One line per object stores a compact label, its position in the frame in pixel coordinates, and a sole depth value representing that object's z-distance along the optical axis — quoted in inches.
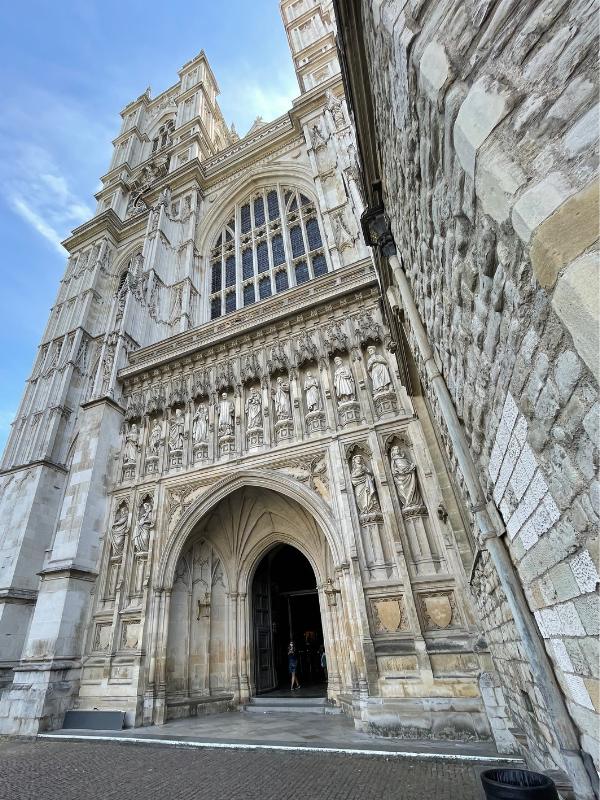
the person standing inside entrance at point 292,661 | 363.1
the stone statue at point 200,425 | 363.9
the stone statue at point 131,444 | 394.3
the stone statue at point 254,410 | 346.9
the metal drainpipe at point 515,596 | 88.2
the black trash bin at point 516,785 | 78.7
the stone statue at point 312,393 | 327.3
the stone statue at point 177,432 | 374.6
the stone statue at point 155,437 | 384.5
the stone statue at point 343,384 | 316.8
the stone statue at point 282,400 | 337.1
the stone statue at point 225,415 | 354.9
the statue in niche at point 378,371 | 306.5
